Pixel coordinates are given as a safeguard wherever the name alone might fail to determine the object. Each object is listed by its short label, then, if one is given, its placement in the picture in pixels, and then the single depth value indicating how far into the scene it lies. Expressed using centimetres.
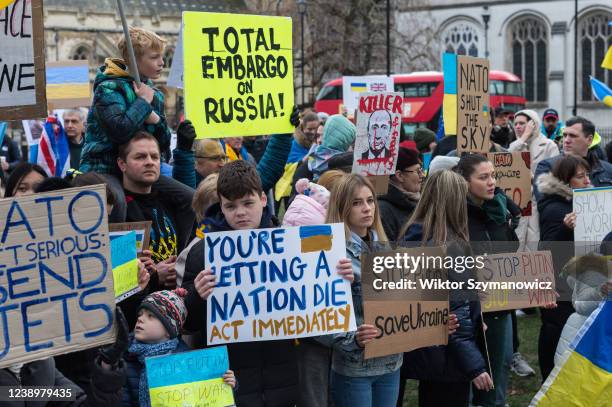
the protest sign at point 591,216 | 646
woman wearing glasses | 607
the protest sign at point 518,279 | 549
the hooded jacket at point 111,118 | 486
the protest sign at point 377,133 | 698
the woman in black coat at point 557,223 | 636
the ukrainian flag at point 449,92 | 890
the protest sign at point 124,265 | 403
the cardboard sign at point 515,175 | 769
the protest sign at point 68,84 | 1073
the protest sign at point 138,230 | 435
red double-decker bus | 3350
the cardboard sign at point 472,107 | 745
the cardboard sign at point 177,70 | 732
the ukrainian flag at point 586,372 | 485
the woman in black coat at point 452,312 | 509
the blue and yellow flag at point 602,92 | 989
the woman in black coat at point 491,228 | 581
